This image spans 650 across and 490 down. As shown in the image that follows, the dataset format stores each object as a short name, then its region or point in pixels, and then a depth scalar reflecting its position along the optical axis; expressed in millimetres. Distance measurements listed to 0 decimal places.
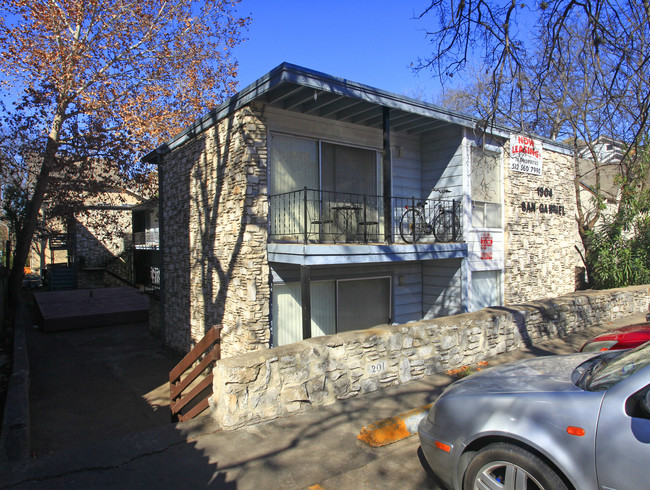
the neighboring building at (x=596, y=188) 14023
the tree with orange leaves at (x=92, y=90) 14789
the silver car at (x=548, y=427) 2381
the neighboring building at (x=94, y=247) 23219
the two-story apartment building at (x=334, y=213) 7688
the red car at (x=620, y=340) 5738
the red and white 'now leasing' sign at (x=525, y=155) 11547
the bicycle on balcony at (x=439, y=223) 9883
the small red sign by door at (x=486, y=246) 10758
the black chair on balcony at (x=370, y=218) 9557
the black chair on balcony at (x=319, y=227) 8133
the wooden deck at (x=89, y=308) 13969
